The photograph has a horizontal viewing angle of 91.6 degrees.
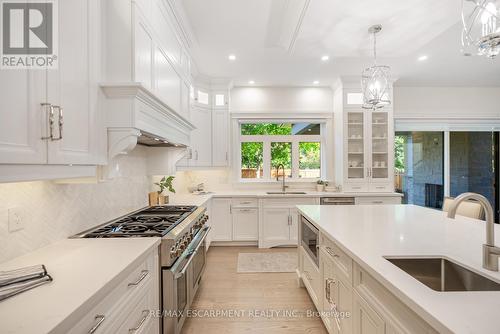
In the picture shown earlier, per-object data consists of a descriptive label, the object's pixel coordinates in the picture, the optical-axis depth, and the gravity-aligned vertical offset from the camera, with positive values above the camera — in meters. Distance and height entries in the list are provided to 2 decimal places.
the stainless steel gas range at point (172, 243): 1.58 -0.58
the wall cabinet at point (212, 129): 4.14 +0.65
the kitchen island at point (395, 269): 0.74 -0.43
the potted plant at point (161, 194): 2.73 -0.31
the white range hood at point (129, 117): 1.42 +0.32
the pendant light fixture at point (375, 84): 2.54 +0.88
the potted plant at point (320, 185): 4.39 -0.33
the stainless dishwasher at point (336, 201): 3.99 -0.56
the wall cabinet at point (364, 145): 4.17 +0.37
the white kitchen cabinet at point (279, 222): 3.98 -0.91
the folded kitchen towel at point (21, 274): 0.92 -0.43
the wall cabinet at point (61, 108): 0.83 +0.24
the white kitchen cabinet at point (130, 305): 0.90 -0.62
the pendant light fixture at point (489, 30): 1.53 +0.91
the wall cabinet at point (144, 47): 1.46 +0.83
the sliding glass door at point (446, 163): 4.67 +0.07
